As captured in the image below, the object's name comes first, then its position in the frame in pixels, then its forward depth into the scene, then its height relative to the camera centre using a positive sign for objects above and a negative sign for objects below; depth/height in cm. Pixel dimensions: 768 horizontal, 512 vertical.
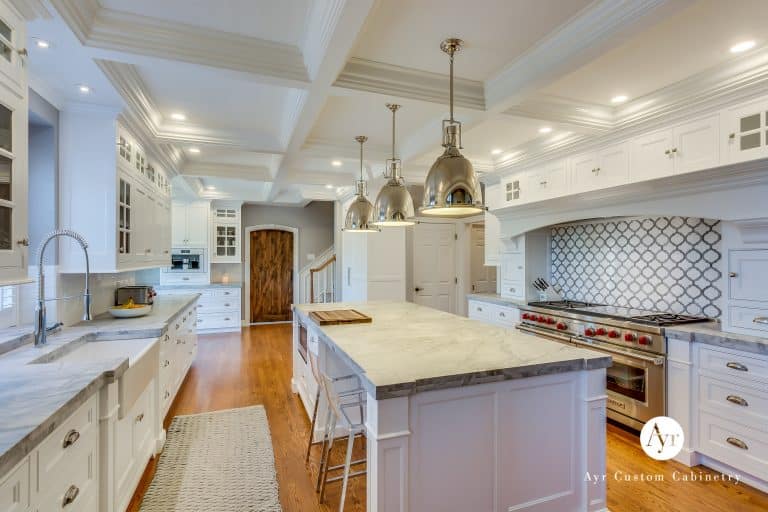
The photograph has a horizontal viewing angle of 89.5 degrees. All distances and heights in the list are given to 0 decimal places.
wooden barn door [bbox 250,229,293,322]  805 -42
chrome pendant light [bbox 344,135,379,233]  326 +33
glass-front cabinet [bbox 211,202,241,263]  727 +44
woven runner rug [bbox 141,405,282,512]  218 -139
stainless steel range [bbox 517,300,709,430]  271 -69
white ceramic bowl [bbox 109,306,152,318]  310 -47
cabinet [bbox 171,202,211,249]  687 +55
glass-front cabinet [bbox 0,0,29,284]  150 +43
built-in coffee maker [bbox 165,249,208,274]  688 -11
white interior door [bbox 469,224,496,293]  662 -18
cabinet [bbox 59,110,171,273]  259 +48
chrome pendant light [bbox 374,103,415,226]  272 +38
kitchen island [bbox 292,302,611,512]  154 -75
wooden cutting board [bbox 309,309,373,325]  273 -46
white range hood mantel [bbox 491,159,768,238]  223 +41
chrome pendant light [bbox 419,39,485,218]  186 +34
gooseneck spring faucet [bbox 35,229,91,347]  189 -26
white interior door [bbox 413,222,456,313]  638 -15
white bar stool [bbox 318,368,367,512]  196 -101
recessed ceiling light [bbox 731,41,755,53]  201 +111
